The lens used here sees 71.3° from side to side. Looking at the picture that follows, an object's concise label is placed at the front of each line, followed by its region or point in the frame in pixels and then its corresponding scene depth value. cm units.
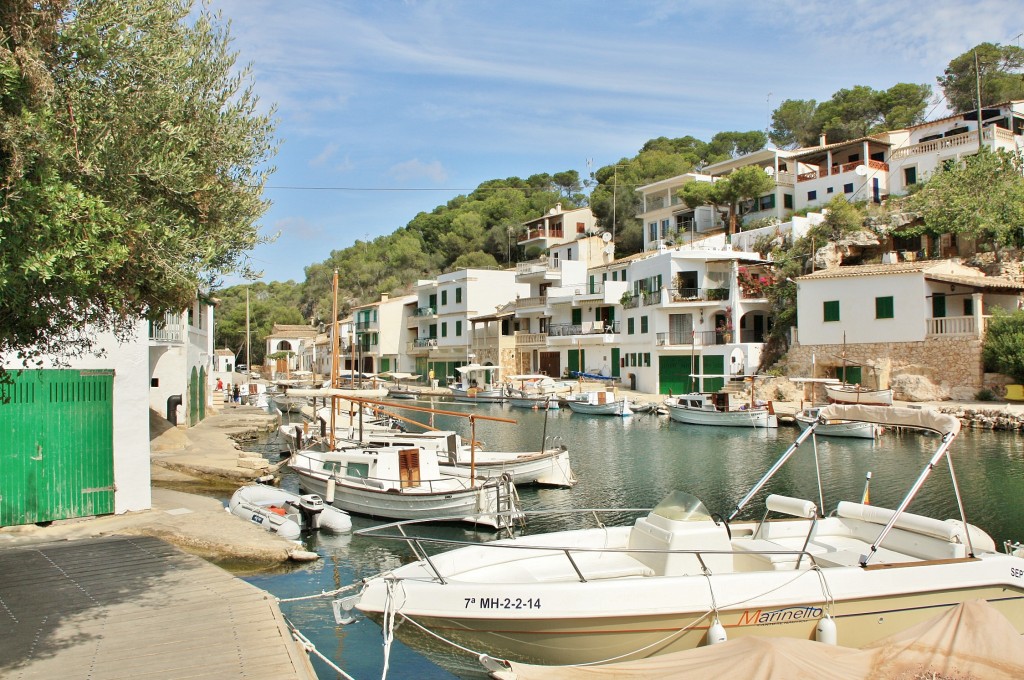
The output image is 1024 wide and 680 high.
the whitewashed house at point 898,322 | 3603
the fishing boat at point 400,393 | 5631
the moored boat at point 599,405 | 4194
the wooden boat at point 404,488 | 1700
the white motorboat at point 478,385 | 5260
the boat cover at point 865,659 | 691
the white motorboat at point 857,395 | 3425
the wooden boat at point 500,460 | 2084
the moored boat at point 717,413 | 3603
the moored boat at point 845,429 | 3169
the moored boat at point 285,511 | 1561
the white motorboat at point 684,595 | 829
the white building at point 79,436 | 1166
